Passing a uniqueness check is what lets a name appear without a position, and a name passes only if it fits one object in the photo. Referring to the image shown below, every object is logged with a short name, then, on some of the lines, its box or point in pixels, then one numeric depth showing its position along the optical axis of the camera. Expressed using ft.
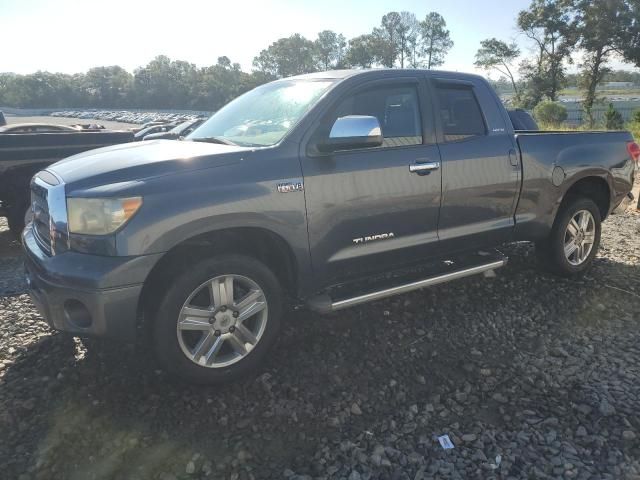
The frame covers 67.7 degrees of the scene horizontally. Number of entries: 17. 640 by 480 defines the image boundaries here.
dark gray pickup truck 8.40
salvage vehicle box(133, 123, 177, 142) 57.45
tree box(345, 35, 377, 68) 292.40
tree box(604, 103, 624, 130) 66.95
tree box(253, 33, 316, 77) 330.34
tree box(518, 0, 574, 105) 135.13
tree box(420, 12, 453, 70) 281.74
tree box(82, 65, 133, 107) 326.44
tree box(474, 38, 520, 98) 162.20
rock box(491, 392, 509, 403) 9.14
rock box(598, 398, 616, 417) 8.66
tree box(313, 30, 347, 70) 322.75
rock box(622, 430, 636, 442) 8.01
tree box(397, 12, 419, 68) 286.87
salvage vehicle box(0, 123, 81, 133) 35.07
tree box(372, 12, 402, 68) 288.10
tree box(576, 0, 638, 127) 121.39
